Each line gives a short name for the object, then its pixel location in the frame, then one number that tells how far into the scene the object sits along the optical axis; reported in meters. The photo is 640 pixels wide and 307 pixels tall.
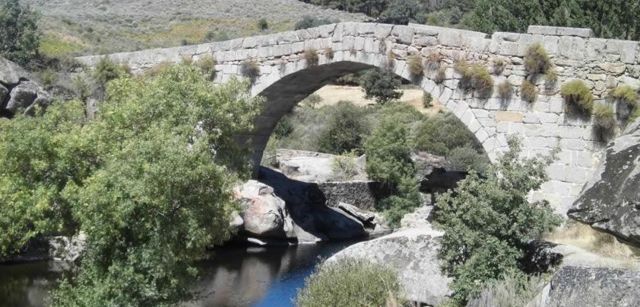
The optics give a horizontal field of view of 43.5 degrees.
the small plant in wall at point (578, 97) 13.97
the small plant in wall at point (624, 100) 13.62
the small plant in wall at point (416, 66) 16.19
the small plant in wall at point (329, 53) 17.91
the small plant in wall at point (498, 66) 14.89
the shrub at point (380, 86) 44.03
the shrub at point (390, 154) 26.58
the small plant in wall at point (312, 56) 18.22
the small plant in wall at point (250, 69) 19.33
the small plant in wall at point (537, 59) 14.23
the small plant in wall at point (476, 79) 15.06
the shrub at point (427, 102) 43.45
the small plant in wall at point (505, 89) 14.88
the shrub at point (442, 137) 35.88
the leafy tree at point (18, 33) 24.08
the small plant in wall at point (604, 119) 13.87
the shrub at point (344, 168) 28.32
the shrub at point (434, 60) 15.92
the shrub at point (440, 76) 15.86
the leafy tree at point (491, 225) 9.22
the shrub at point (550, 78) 14.23
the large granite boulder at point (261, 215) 21.16
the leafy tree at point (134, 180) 9.76
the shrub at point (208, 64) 19.89
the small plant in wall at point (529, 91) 14.56
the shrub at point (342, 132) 35.53
